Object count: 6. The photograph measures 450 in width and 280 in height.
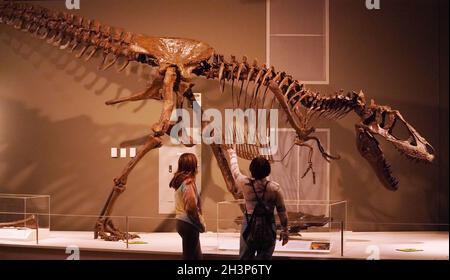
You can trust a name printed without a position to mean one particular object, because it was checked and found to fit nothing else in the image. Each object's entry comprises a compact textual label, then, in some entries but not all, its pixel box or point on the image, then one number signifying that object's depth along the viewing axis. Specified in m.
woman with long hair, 5.95
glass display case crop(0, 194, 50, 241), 8.02
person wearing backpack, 5.78
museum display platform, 7.02
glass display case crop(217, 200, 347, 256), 6.97
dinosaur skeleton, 8.09
